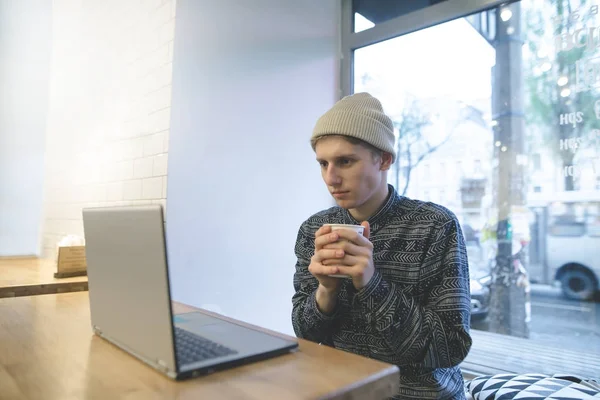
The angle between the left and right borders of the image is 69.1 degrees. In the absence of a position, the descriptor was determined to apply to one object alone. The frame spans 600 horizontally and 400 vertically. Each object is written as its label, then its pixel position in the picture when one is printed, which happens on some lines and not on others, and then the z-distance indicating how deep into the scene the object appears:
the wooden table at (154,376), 0.60
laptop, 0.63
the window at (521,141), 1.65
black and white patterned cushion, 1.34
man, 0.93
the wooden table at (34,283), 1.63
